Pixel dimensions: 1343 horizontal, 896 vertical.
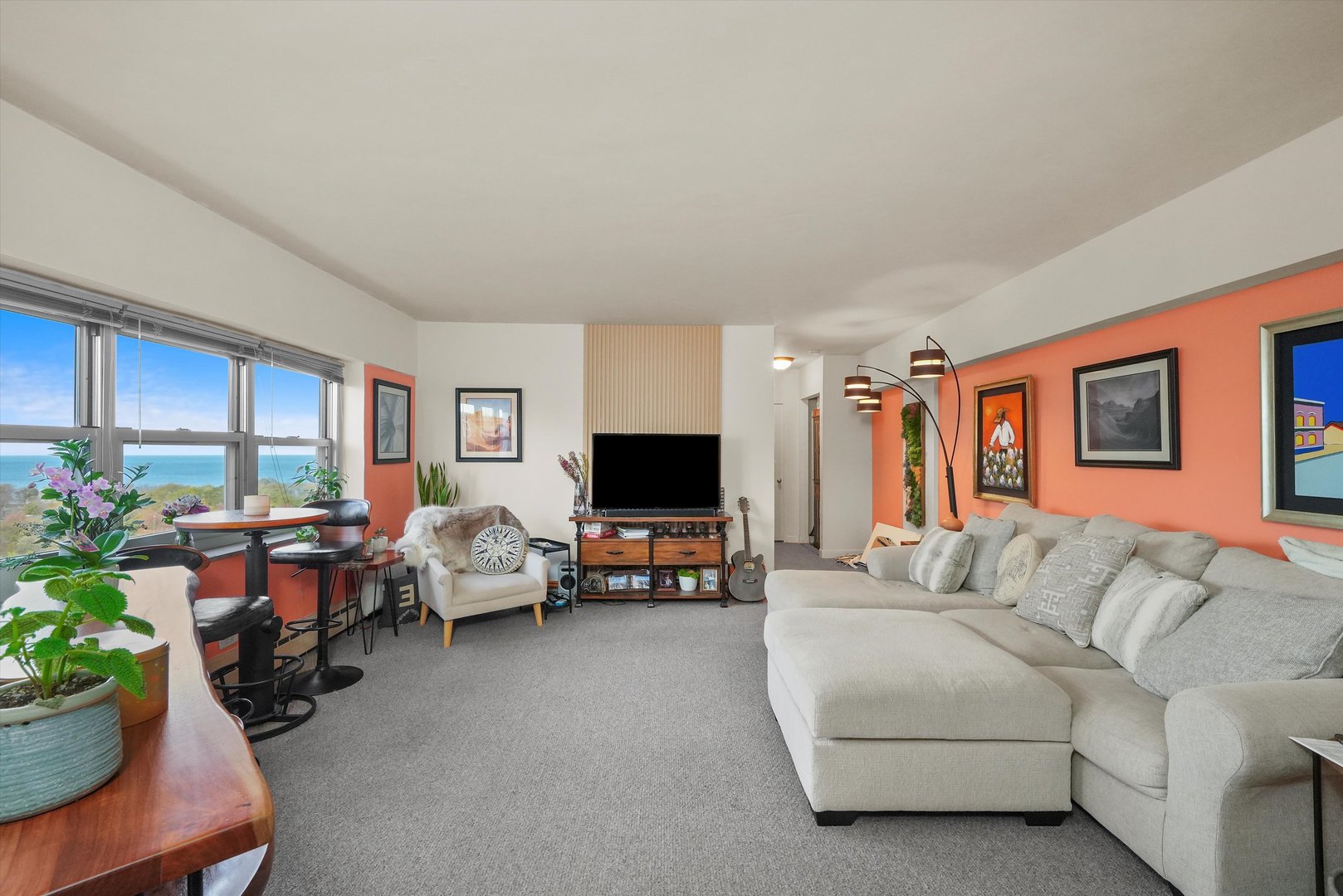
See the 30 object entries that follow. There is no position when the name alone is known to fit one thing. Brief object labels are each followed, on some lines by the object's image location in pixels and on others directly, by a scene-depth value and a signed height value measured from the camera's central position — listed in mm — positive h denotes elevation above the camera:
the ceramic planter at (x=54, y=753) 632 -338
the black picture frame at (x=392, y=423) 4688 +241
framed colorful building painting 2201 +99
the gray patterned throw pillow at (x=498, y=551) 4230 -727
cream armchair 3812 -947
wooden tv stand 4926 -875
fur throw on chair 4086 -584
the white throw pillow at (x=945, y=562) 3375 -675
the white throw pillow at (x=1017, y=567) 3049 -640
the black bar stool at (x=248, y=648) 2373 -924
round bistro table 2344 -291
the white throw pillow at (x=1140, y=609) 2137 -623
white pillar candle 2596 -230
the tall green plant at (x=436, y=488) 5152 -321
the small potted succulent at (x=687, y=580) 5004 -1108
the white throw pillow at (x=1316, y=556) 1980 -385
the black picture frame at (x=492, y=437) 5359 +127
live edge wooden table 573 -400
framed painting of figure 4000 +43
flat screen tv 5129 -191
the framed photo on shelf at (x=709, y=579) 5051 -1115
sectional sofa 1537 -893
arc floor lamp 3977 +517
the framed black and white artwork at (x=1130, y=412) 2926 +183
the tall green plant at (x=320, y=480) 4062 -196
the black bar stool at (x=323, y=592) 3172 -799
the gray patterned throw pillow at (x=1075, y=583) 2521 -618
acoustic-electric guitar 5016 -1119
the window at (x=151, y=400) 2324 +272
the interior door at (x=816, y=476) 7246 -346
